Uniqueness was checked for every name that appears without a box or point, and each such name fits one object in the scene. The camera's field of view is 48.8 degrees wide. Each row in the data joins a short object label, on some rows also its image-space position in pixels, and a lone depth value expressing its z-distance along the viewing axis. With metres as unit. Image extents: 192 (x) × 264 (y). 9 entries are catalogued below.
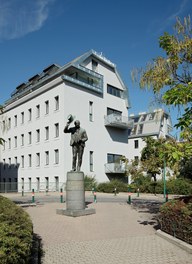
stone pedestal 9.42
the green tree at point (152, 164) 20.47
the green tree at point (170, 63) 6.83
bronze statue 10.26
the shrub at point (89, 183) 23.19
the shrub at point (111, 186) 22.53
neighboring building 35.08
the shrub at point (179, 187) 21.13
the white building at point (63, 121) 23.22
